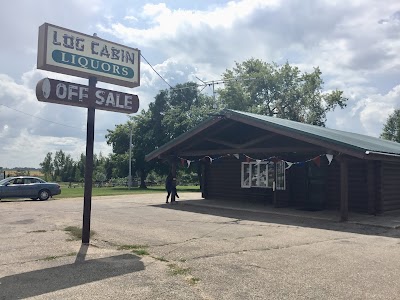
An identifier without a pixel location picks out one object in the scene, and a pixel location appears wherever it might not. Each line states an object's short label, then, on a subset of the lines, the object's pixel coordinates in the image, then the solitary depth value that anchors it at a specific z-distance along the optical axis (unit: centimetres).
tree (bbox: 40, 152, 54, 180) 7679
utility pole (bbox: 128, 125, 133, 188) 4226
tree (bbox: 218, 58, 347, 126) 5125
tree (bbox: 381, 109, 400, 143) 6016
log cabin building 1413
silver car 2195
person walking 1967
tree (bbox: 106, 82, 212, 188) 4110
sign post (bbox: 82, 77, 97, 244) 945
